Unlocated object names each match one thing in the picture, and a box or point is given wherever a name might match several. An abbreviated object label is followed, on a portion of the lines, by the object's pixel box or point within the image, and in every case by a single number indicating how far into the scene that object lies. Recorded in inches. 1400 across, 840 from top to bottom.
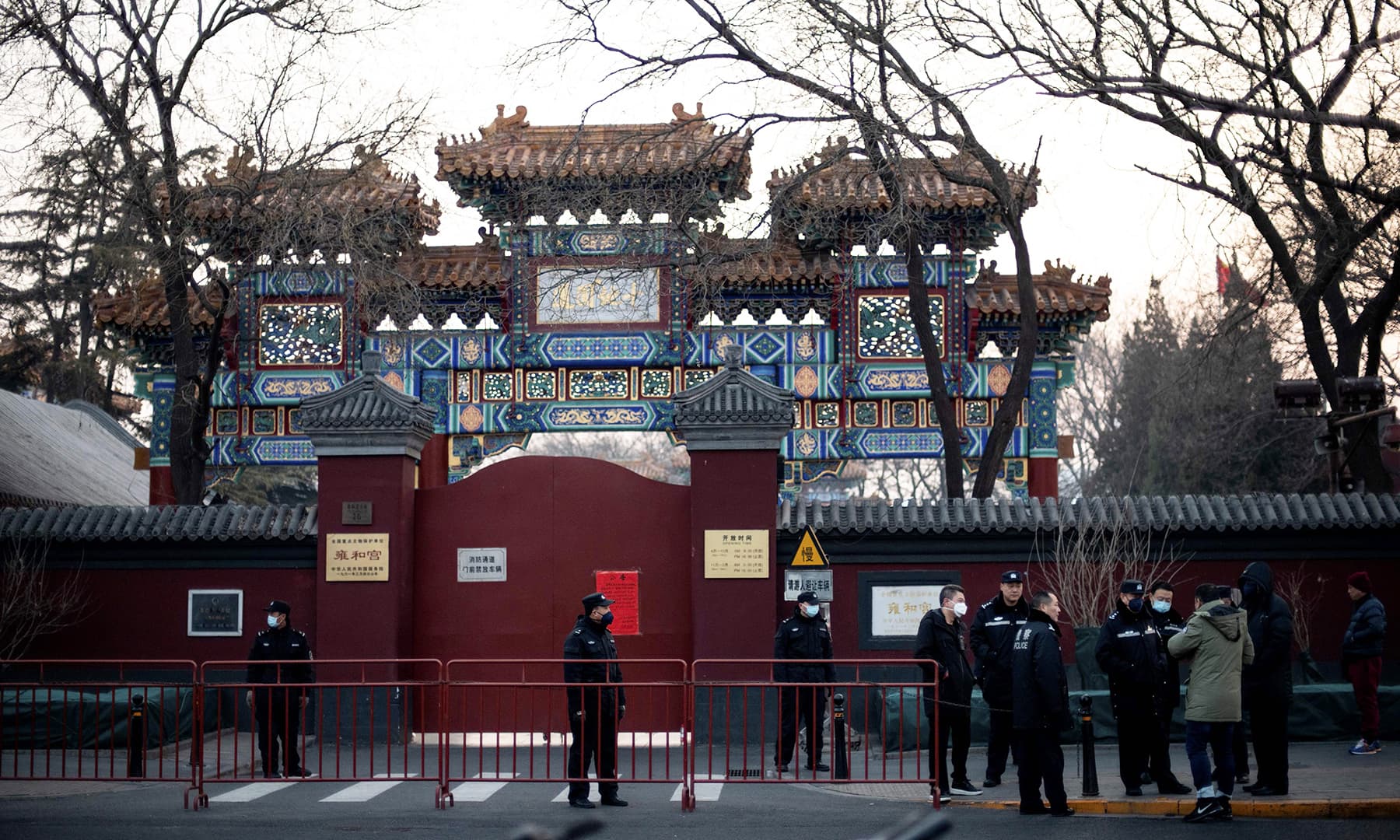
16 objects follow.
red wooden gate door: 645.9
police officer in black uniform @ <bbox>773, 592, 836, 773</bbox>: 542.3
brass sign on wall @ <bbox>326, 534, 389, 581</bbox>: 640.4
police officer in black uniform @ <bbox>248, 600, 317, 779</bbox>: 515.8
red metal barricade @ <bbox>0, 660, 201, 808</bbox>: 498.3
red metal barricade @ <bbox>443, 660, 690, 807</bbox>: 599.2
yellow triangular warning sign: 636.1
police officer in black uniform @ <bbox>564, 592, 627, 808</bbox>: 469.7
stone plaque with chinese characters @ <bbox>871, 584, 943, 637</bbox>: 660.1
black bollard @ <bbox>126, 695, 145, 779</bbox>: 502.6
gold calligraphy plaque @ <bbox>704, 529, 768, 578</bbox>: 633.0
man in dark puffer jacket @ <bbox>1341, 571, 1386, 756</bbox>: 546.3
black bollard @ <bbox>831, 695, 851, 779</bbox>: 500.4
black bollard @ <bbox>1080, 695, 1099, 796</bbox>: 468.8
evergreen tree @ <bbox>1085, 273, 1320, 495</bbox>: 1318.9
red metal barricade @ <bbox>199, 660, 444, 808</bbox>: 498.0
